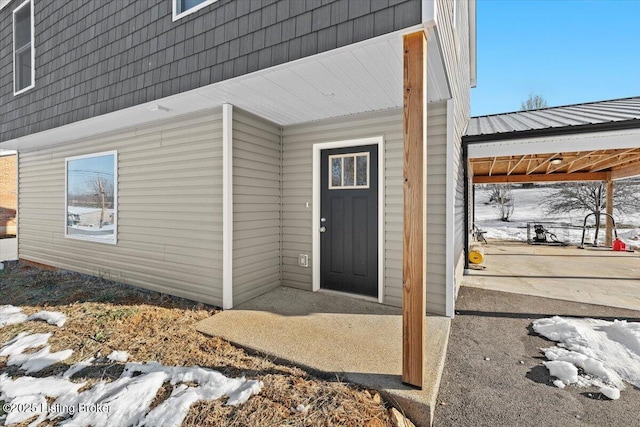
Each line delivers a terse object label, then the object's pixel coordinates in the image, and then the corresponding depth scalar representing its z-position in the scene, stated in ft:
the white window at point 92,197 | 16.21
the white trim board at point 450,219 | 11.07
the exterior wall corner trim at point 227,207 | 11.92
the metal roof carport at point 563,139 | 13.82
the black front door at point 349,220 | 12.93
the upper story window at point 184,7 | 10.73
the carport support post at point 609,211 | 27.91
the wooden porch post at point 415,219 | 6.78
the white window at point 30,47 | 16.79
